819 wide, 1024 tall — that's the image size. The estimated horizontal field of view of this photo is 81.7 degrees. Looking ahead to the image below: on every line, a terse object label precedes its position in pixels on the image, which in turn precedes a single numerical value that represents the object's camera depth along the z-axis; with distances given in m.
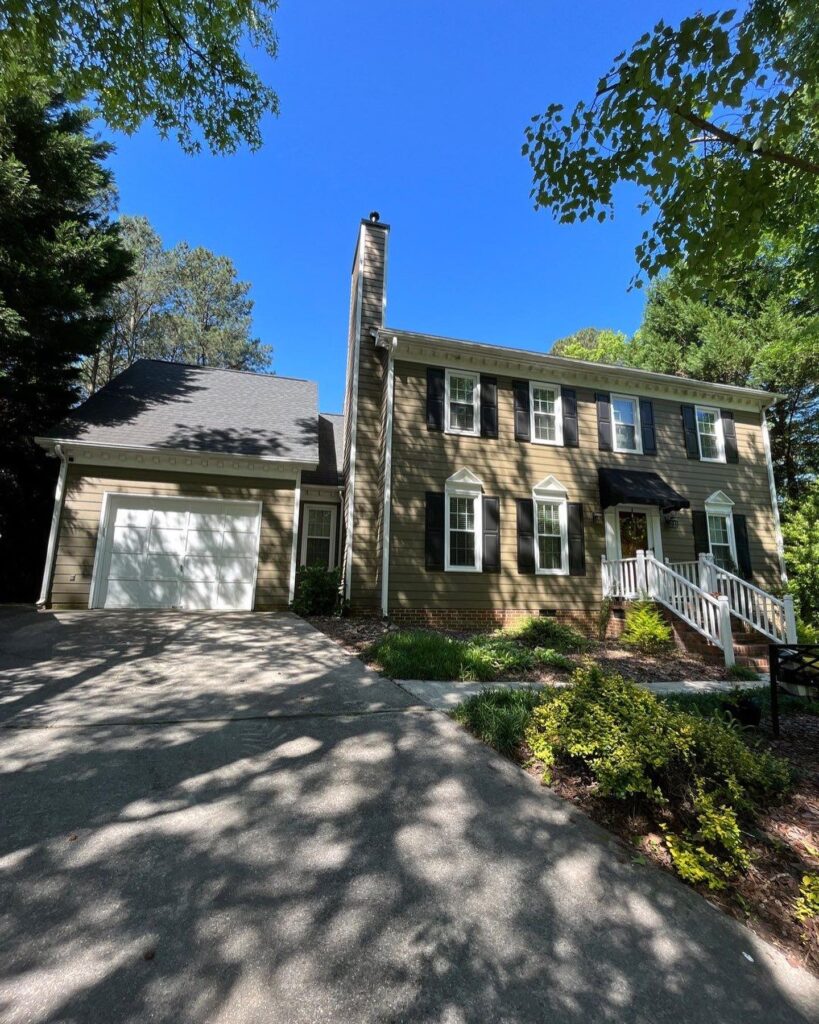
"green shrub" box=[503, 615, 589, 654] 8.16
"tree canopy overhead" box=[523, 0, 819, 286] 3.66
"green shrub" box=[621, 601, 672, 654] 8.68
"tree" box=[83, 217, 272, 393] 22.19
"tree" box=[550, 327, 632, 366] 21.86
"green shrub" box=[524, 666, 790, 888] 2.43
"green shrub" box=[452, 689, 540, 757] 3.65
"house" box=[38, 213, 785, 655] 9.79
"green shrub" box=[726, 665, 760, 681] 6.99
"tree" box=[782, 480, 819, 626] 11.98
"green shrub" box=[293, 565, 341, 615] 9.83
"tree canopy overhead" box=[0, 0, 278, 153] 5.54
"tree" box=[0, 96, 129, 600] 9.07
